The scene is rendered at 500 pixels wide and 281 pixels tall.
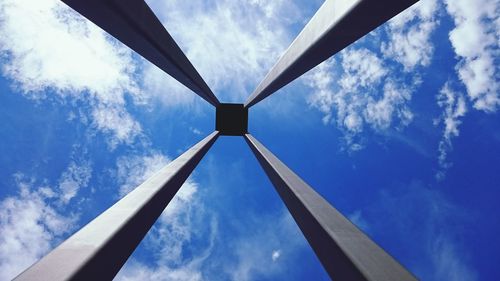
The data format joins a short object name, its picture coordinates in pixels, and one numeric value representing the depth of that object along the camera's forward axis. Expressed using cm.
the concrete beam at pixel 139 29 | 826
